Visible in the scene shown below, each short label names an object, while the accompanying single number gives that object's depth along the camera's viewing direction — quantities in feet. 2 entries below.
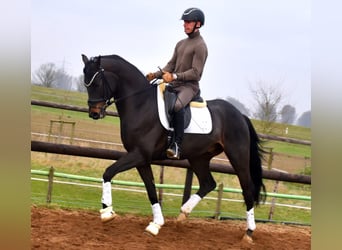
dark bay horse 29.12
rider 31.17
